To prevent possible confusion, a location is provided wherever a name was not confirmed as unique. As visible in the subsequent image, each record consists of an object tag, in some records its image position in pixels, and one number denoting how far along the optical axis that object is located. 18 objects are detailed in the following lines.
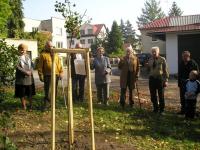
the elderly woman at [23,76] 5.40
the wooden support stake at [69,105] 3.58
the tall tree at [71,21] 6.00
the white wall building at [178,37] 14.91
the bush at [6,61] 4.98
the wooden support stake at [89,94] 3.35
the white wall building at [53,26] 44.11
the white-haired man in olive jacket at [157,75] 6.01
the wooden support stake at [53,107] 3.25
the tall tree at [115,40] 41.95
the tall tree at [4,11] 9.44
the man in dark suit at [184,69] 5.98
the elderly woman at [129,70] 6.28
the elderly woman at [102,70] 6.50
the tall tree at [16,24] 28.26
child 5.85
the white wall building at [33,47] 25.21
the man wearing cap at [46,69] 5.50
